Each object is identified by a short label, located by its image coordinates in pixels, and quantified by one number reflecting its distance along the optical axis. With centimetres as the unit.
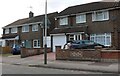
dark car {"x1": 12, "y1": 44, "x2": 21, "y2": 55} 1239
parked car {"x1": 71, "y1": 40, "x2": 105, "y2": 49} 915
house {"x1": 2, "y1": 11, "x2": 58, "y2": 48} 1500
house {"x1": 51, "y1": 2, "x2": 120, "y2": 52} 1066
